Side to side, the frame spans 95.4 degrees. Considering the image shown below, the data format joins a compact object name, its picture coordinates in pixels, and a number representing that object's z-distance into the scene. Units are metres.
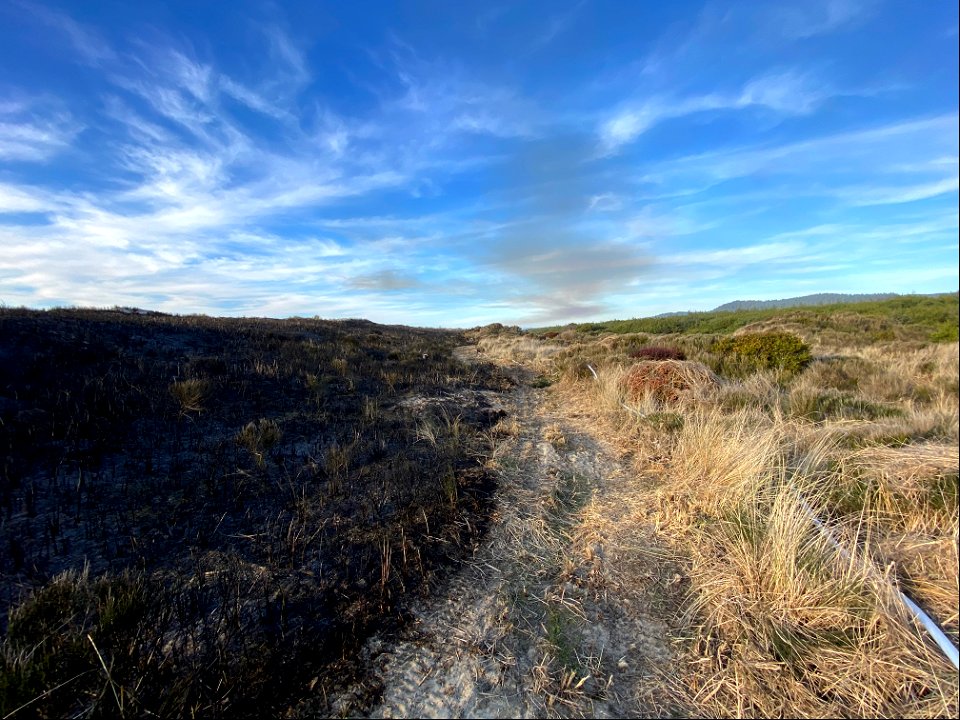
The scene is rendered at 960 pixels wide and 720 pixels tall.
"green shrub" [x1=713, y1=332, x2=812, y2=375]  9.34
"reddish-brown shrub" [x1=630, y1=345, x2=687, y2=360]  12.58
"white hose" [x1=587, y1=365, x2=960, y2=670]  2.38
